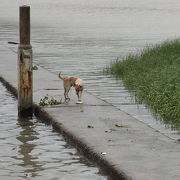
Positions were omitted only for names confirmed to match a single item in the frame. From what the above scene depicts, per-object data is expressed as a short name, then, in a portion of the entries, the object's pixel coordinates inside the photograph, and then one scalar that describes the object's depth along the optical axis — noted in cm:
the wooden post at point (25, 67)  1138
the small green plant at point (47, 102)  1204
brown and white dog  1201
